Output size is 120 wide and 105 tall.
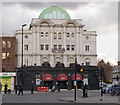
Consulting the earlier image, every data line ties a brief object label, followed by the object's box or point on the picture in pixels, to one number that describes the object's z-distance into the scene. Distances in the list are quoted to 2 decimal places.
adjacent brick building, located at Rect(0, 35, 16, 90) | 70.62
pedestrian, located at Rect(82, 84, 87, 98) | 32.66
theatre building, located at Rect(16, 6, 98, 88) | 73.69
